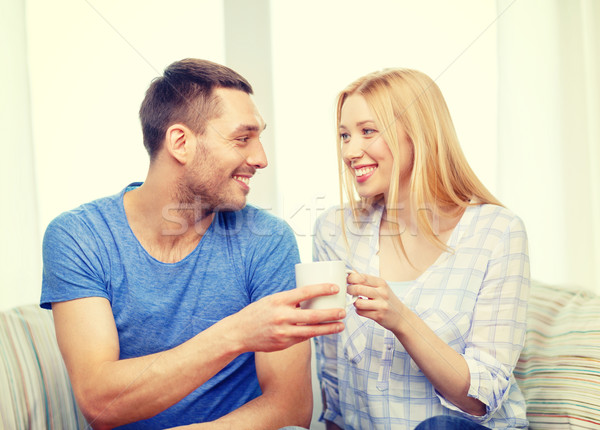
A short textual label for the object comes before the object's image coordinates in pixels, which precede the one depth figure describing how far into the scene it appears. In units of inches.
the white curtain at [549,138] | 75.0
